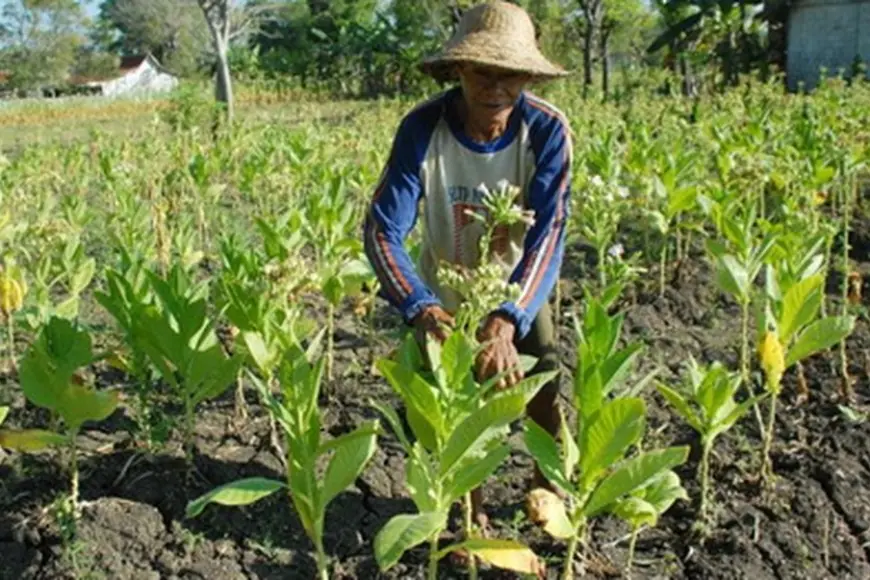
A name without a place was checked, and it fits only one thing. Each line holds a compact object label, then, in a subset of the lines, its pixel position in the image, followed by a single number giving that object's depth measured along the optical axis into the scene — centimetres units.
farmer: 259
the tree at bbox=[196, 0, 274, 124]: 1780
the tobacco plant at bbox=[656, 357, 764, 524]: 274
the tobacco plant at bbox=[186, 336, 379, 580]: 237
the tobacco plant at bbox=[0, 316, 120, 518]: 281
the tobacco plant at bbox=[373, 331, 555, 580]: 220
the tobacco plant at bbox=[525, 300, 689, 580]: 235
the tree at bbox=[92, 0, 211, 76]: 5987
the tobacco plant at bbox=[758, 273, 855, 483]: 304
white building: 5600
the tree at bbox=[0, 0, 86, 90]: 4941
